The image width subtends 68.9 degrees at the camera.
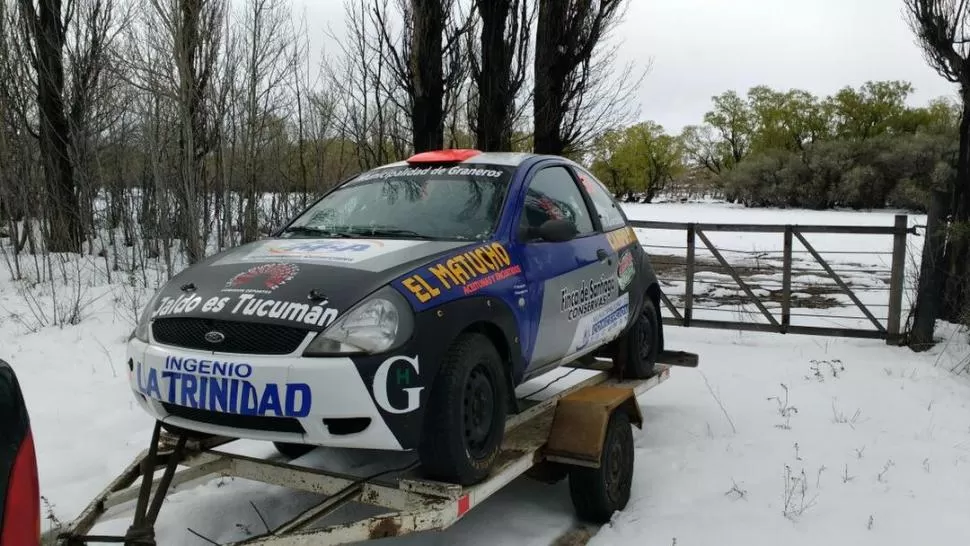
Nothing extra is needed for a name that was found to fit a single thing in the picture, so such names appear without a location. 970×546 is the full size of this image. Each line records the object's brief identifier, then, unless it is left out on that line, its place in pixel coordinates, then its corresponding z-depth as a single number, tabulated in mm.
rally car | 2717
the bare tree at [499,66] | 11656
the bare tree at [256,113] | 11664
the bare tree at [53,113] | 11969
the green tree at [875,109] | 61438
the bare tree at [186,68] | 9430
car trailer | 2818
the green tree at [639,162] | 80062
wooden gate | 7793
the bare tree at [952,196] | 7285
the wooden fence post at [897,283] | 7609
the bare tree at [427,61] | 10203
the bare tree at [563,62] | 11922
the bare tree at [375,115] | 11891
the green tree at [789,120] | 66250
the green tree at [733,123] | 79125
